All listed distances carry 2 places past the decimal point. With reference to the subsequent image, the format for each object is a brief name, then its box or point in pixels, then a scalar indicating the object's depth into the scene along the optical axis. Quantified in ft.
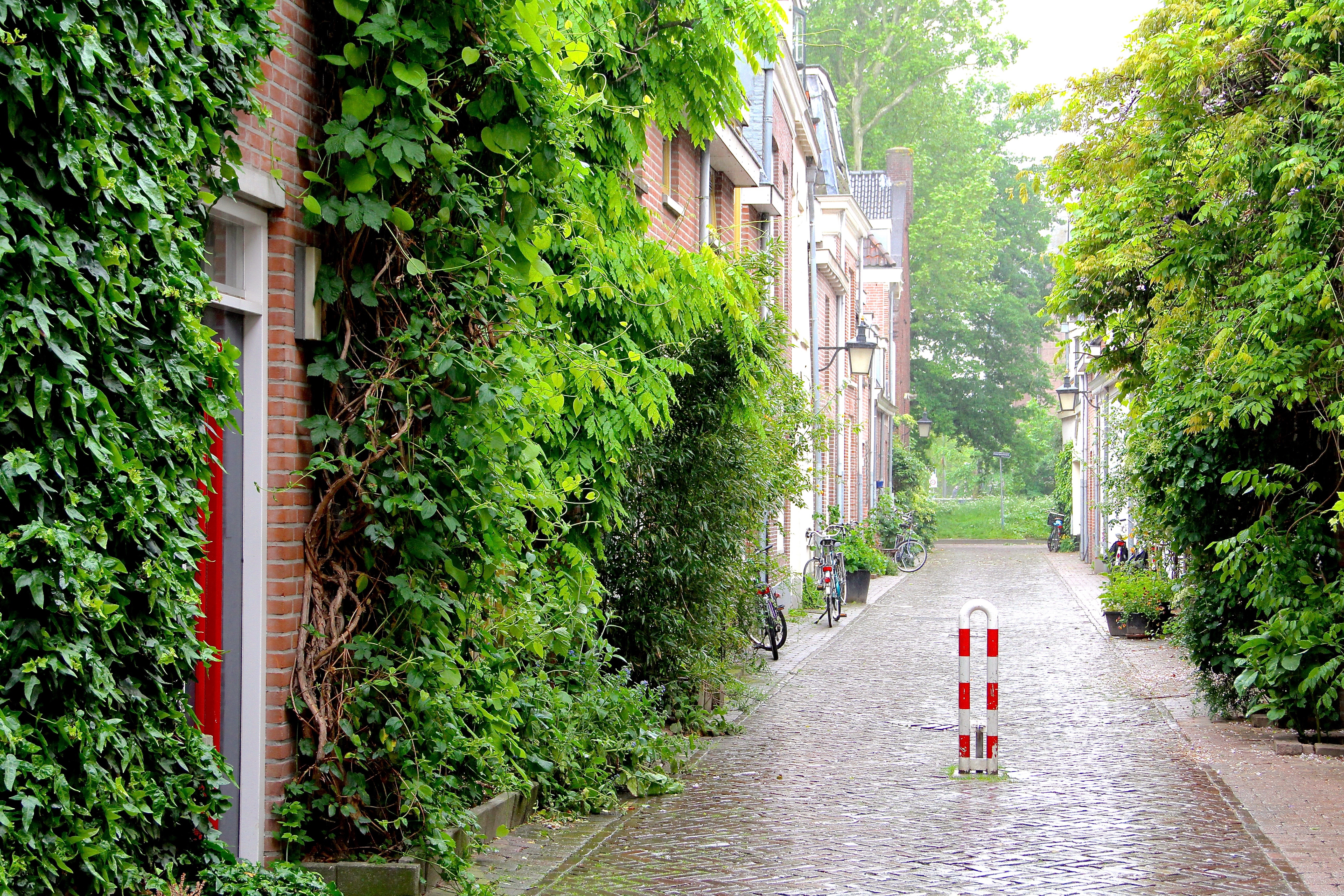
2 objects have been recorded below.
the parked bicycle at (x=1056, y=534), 142.20
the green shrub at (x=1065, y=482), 143.74
